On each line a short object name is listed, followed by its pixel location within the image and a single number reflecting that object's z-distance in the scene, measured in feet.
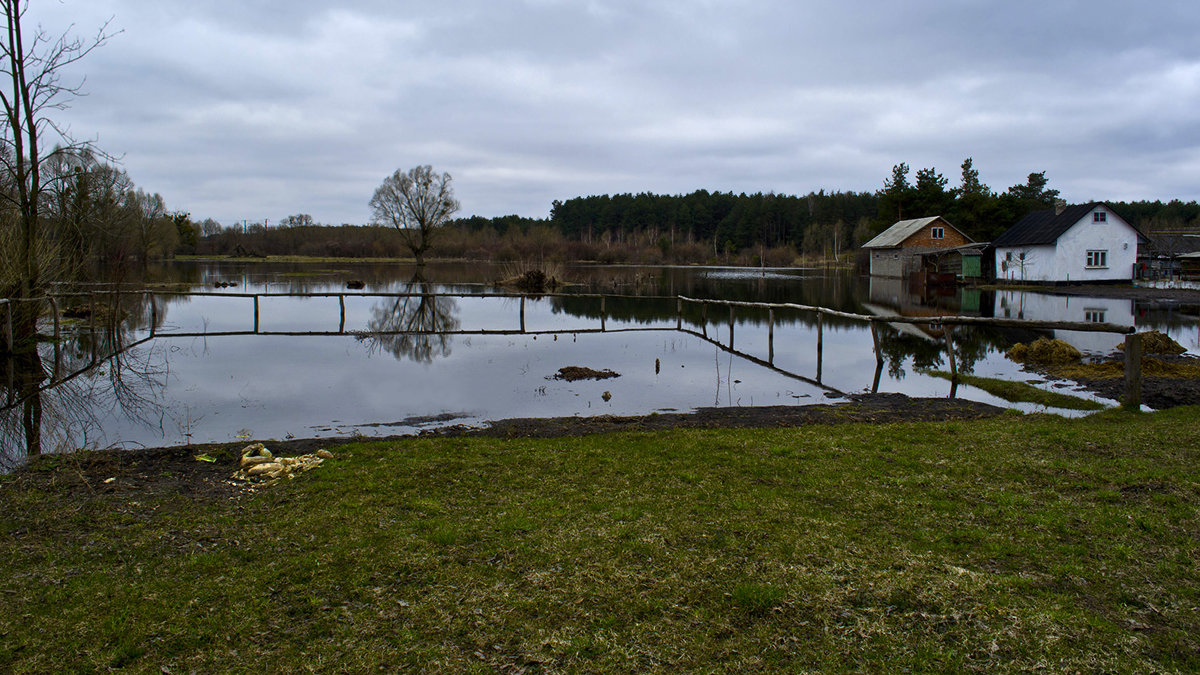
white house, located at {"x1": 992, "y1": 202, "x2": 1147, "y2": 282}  158.51
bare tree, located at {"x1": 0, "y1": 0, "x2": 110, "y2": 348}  55.47
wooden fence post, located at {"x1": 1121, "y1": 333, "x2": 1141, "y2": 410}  37.17
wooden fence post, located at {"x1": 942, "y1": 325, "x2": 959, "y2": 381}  53.11
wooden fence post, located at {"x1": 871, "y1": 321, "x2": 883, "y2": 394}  56.45
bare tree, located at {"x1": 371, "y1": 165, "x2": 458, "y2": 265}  290.15
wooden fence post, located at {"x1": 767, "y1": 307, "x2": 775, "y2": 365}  63.77
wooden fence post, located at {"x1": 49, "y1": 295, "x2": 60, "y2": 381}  53.65
